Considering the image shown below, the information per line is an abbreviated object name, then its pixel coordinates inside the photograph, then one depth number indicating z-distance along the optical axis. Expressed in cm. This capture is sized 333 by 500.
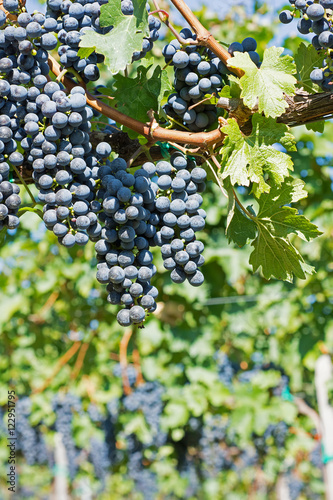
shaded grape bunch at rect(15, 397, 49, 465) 520
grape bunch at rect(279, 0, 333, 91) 110
